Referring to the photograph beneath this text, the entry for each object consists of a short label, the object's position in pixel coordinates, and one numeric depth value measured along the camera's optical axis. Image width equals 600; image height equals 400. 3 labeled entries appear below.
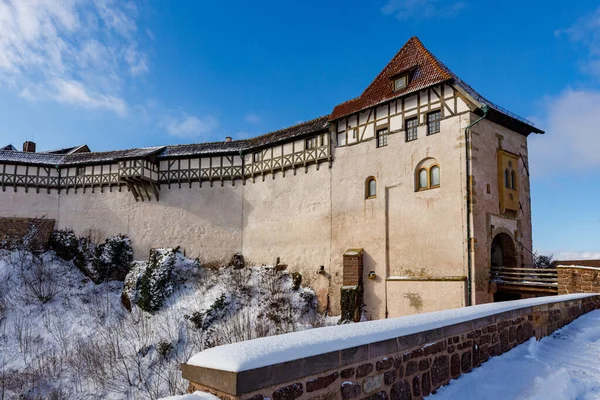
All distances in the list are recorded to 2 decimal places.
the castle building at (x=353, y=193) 16.64
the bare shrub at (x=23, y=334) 19.21
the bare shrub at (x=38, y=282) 23.58
